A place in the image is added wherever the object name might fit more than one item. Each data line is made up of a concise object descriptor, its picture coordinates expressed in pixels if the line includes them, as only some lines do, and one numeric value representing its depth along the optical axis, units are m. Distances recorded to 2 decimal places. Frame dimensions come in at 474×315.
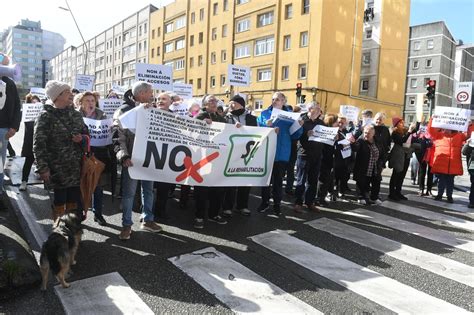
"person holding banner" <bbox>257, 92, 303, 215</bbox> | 7.08
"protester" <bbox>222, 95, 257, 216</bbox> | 6.85
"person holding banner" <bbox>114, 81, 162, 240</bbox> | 5.34
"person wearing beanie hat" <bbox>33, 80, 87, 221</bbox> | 4.53
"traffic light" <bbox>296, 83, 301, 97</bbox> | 29.64
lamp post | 32.50
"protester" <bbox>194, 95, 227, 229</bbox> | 6.25
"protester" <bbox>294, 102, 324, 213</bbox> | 7.41
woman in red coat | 9.05
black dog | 3.83
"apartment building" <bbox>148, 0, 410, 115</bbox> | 35.59
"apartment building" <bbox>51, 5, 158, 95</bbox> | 65.44
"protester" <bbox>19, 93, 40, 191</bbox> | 7.94
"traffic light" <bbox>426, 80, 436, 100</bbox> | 18.35
